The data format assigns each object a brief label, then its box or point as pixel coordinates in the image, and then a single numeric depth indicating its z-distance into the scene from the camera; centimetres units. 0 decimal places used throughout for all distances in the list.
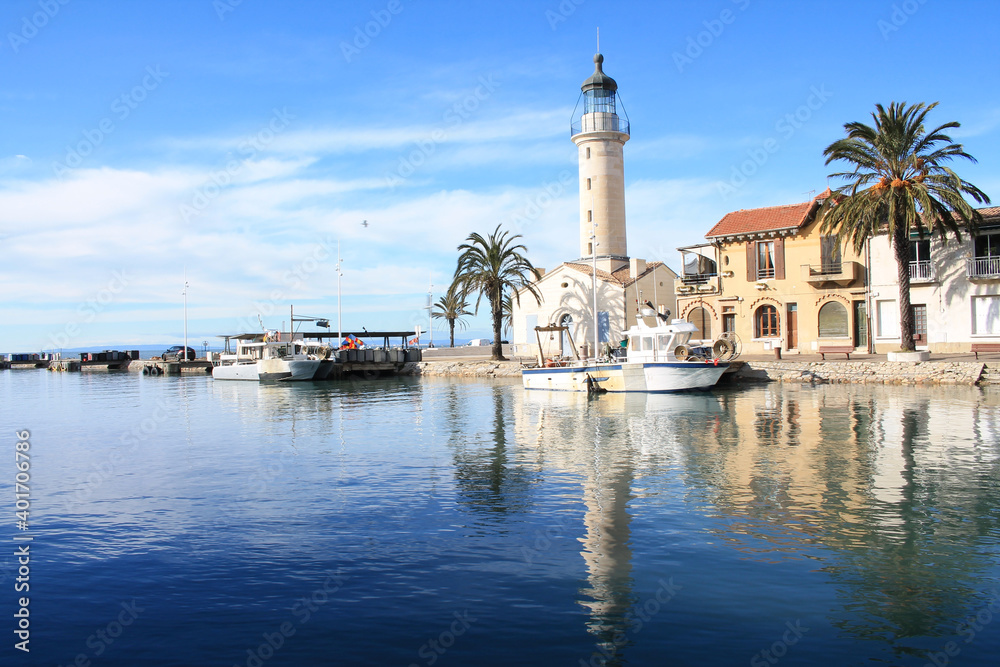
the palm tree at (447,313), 7419
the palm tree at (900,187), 2953
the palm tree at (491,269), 4647
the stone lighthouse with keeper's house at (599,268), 4628
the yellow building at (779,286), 3772
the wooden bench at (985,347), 3319
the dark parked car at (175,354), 7494
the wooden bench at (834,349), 3687
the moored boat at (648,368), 3022
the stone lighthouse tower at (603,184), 4891
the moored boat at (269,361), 4962
